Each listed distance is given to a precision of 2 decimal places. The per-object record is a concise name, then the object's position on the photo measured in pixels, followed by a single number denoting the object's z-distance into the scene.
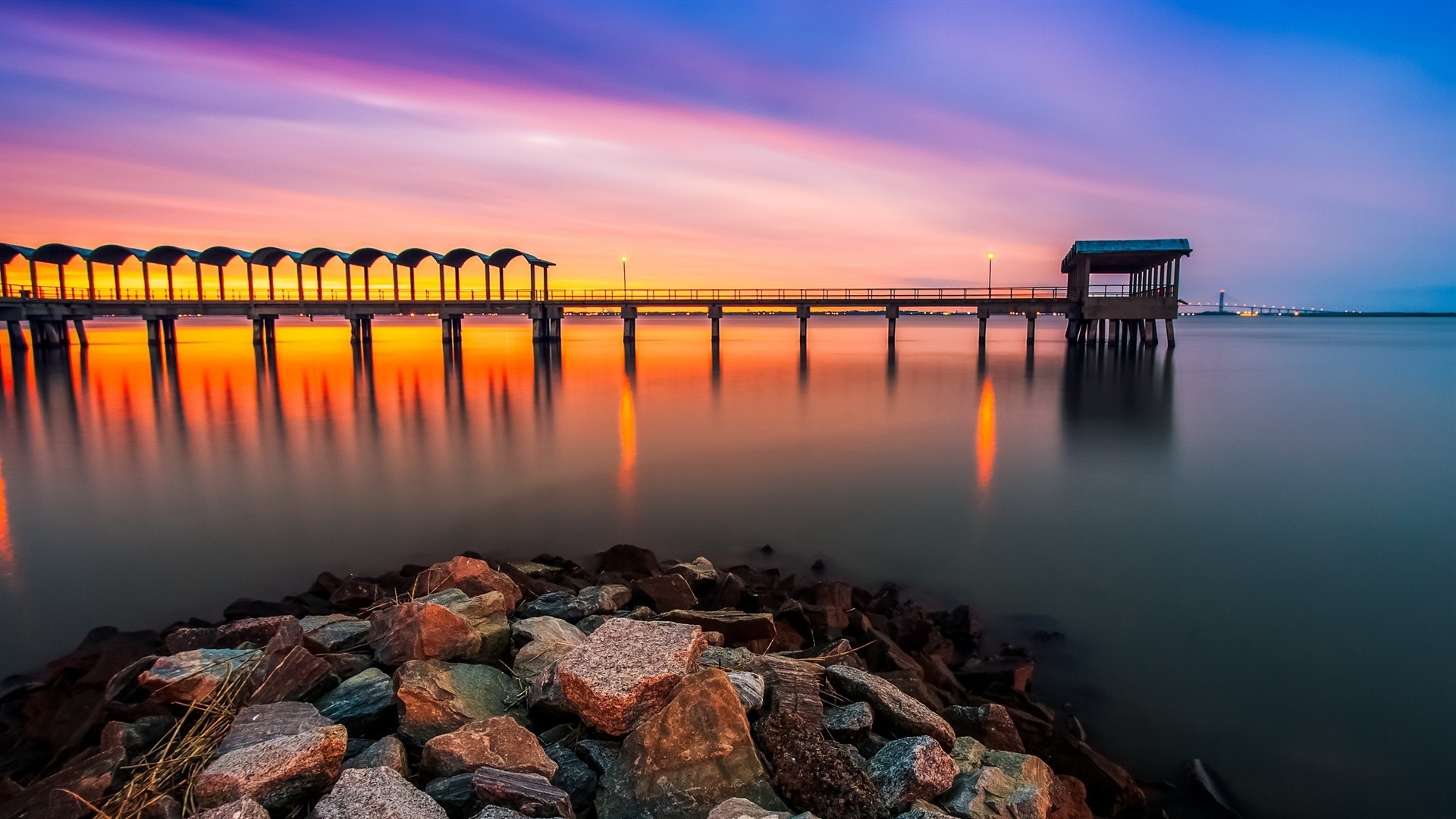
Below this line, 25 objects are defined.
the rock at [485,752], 4.17
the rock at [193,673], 5.03
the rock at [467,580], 7.16
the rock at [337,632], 6.14
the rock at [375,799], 3.61
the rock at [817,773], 4.04
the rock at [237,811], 3.57
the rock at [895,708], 4.95
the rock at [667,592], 7.36
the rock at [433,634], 5.46
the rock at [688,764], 4.09
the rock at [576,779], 4.22
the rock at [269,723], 4.39
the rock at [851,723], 4.80
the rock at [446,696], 4.69
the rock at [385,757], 4.24
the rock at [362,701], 4.84
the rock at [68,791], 3.96
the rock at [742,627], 6.15
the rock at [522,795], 3.80
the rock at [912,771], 4.22
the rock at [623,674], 4.50
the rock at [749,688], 4.78
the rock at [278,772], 3.89
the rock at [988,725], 5.23
